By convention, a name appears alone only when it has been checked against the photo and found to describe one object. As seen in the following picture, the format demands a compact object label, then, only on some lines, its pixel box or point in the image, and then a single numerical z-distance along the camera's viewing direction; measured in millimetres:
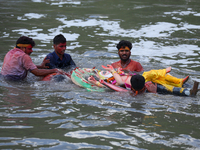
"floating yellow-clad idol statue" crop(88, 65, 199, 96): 11977
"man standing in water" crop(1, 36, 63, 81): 14102
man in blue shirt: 15679
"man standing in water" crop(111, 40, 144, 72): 15219
